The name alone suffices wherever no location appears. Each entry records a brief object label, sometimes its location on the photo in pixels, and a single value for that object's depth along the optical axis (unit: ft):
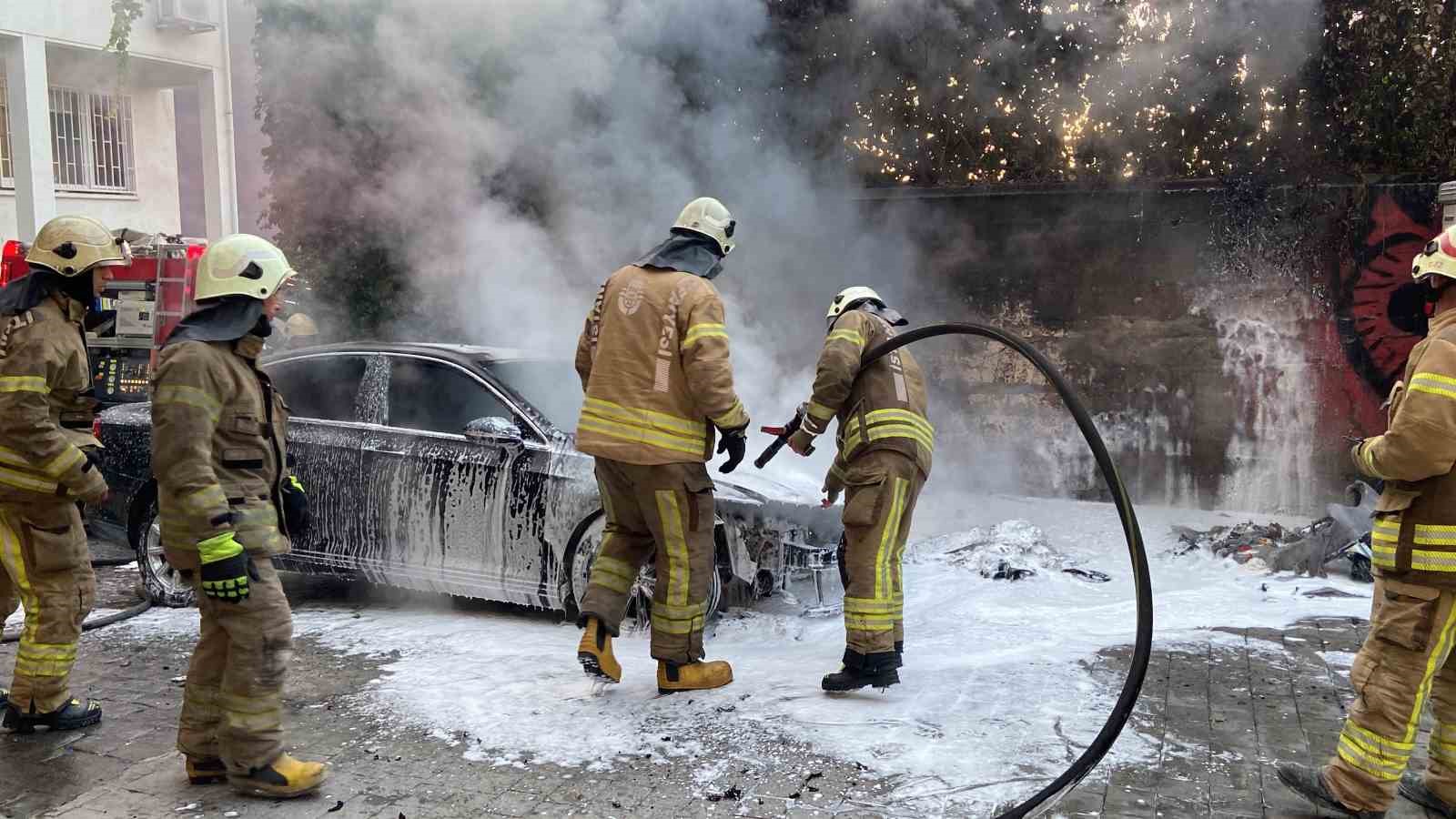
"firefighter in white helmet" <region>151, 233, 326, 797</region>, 11.68
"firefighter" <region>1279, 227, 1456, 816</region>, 11.48
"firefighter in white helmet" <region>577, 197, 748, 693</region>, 15.29
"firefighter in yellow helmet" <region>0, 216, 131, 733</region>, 13.79
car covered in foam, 18.62
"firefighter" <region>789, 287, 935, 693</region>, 15.51
